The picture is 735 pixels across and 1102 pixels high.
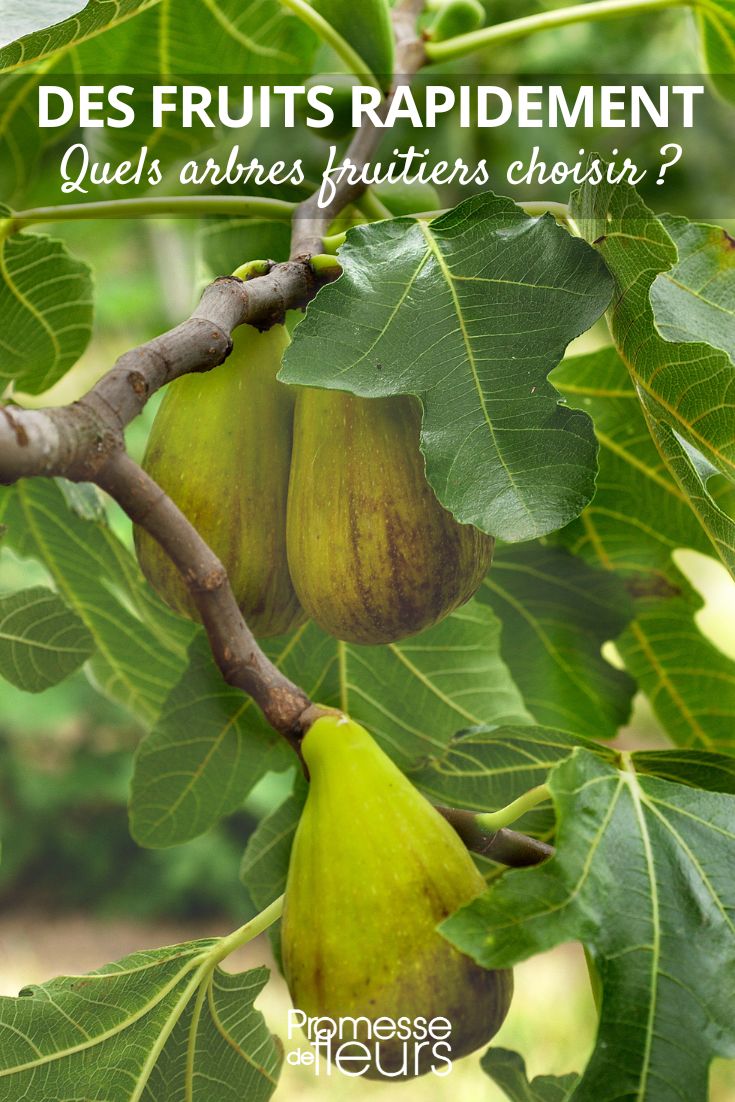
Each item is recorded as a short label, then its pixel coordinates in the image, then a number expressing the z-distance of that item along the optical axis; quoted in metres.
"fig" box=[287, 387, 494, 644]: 0.77
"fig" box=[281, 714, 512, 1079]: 0.75
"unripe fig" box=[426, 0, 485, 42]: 0.88
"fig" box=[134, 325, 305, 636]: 0.78
